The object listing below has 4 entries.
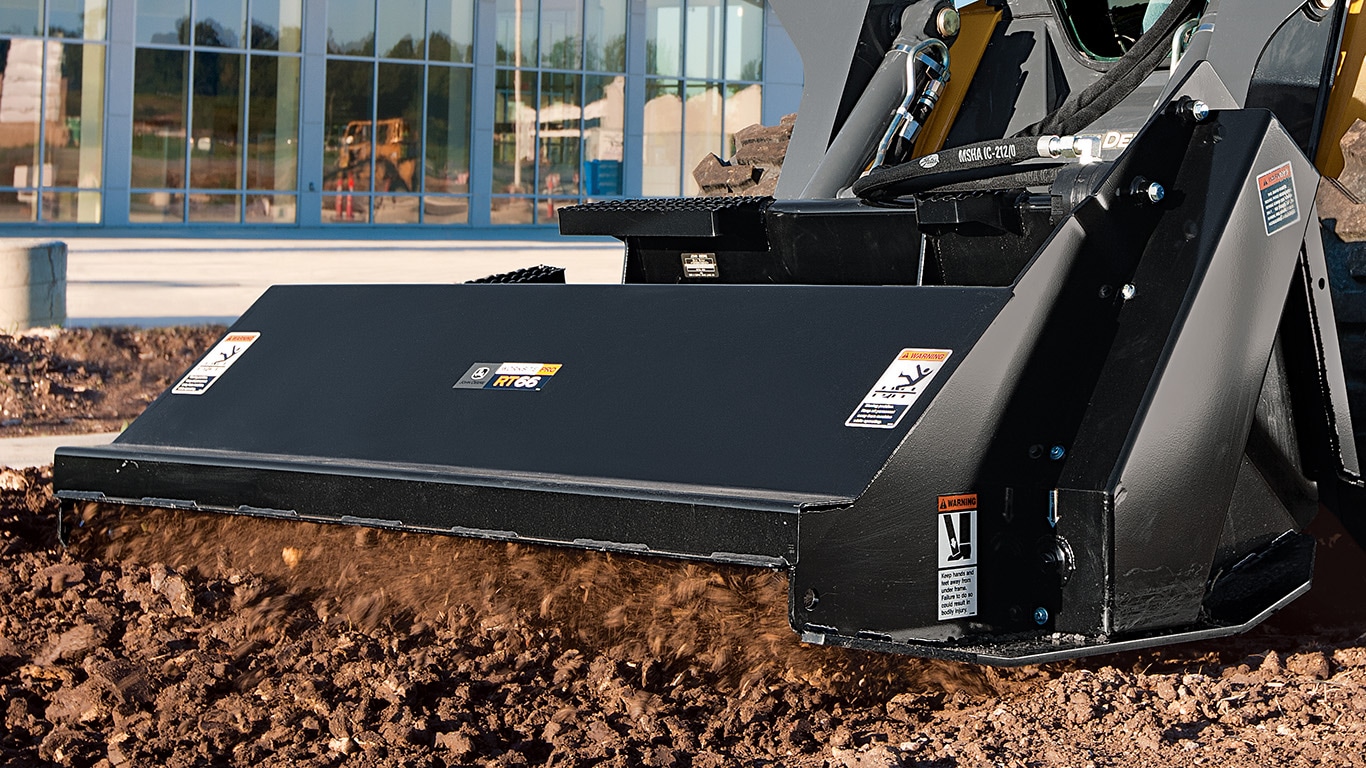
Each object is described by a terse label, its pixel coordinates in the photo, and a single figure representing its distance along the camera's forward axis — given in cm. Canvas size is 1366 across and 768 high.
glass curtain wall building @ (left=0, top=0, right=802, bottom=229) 2350
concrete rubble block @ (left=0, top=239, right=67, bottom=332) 1069
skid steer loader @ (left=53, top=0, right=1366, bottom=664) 328
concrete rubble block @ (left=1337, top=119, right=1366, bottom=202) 425
